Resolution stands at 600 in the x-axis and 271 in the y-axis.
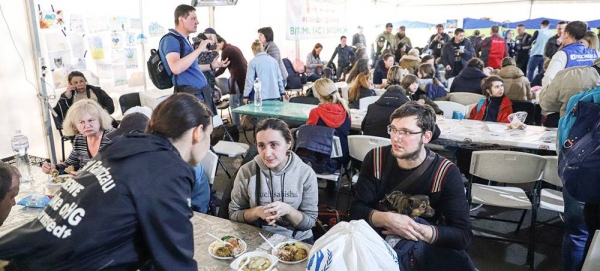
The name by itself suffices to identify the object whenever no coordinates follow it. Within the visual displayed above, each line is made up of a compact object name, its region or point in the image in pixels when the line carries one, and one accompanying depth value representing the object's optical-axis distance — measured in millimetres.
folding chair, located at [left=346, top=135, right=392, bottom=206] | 3385
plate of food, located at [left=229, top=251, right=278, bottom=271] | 1618
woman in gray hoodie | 2168
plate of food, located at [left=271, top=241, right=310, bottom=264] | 1671
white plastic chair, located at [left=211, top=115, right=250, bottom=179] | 4215
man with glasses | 1881
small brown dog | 1935
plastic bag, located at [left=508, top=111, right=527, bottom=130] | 3855
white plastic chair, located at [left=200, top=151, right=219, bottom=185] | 2838
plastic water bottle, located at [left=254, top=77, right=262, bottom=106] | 5291
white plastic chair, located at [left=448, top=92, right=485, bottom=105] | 5195
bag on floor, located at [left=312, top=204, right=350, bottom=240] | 2406
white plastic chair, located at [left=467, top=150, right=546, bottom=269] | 2971
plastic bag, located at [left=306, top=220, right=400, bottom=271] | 1364
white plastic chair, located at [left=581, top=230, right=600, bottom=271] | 1548
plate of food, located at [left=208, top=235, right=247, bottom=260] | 1699
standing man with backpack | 3383
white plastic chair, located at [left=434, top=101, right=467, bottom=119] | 4688
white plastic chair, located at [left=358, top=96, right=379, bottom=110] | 5133
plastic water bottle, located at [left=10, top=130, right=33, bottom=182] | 2705
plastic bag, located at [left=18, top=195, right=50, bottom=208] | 2227
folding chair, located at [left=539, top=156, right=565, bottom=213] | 2938
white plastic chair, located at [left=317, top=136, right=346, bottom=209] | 3635
